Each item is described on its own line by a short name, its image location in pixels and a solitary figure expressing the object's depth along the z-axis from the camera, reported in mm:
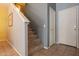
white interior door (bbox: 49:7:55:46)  1498
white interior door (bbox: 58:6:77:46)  1519
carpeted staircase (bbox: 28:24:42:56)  1406
